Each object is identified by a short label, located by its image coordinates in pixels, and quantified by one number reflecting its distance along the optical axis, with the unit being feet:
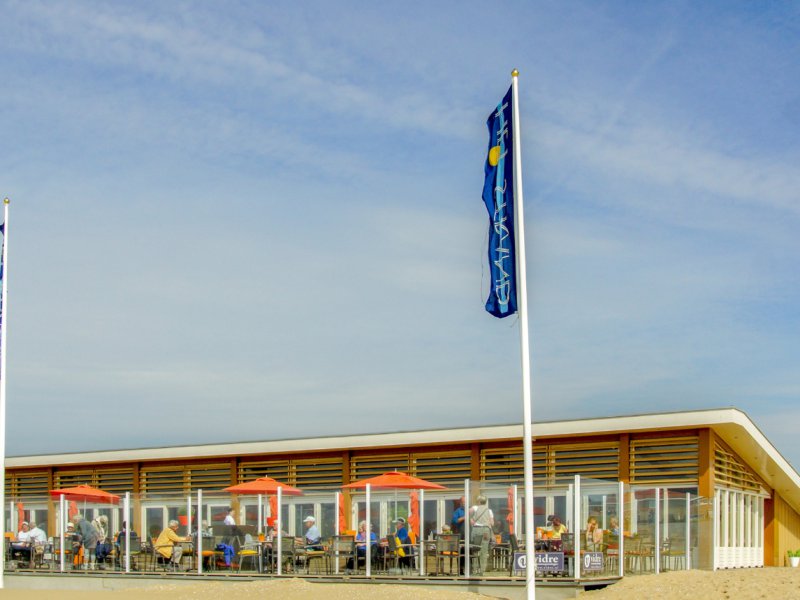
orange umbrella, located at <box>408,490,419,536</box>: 67.10
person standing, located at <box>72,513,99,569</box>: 79.66
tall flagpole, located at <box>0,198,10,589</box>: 80.02
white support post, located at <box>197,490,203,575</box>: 73.10
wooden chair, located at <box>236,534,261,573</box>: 71.72
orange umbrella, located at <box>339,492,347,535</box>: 69.46
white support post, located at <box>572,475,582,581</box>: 61.17
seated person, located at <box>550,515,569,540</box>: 63.92
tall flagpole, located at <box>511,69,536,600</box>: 52.34
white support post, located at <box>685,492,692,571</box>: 71.36
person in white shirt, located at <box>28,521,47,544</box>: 83.88
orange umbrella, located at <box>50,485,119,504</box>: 79.41
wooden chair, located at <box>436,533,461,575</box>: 64.80
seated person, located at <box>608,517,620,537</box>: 64.39
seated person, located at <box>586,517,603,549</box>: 63.36
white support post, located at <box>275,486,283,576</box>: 70.33
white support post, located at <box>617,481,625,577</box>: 64.54
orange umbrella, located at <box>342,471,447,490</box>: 69.36
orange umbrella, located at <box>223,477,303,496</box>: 77.25
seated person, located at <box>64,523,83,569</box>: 80.18
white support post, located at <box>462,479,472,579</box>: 64.03
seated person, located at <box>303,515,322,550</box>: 69.97
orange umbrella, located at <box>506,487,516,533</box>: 63.77
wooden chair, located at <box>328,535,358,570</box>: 68.49
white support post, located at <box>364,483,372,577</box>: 67.10
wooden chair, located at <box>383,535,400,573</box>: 67.05
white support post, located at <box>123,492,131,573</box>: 76.28
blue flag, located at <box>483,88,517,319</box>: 55.16
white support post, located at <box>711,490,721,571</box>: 80.72
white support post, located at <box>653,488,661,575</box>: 67.72
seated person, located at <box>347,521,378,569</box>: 68.33
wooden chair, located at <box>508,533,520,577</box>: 63.21
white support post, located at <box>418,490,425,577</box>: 65.92
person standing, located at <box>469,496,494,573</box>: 63.98
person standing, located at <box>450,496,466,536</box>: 65.10
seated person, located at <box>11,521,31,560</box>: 84.33
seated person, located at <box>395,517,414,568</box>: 66.74
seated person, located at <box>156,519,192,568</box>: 74.54
